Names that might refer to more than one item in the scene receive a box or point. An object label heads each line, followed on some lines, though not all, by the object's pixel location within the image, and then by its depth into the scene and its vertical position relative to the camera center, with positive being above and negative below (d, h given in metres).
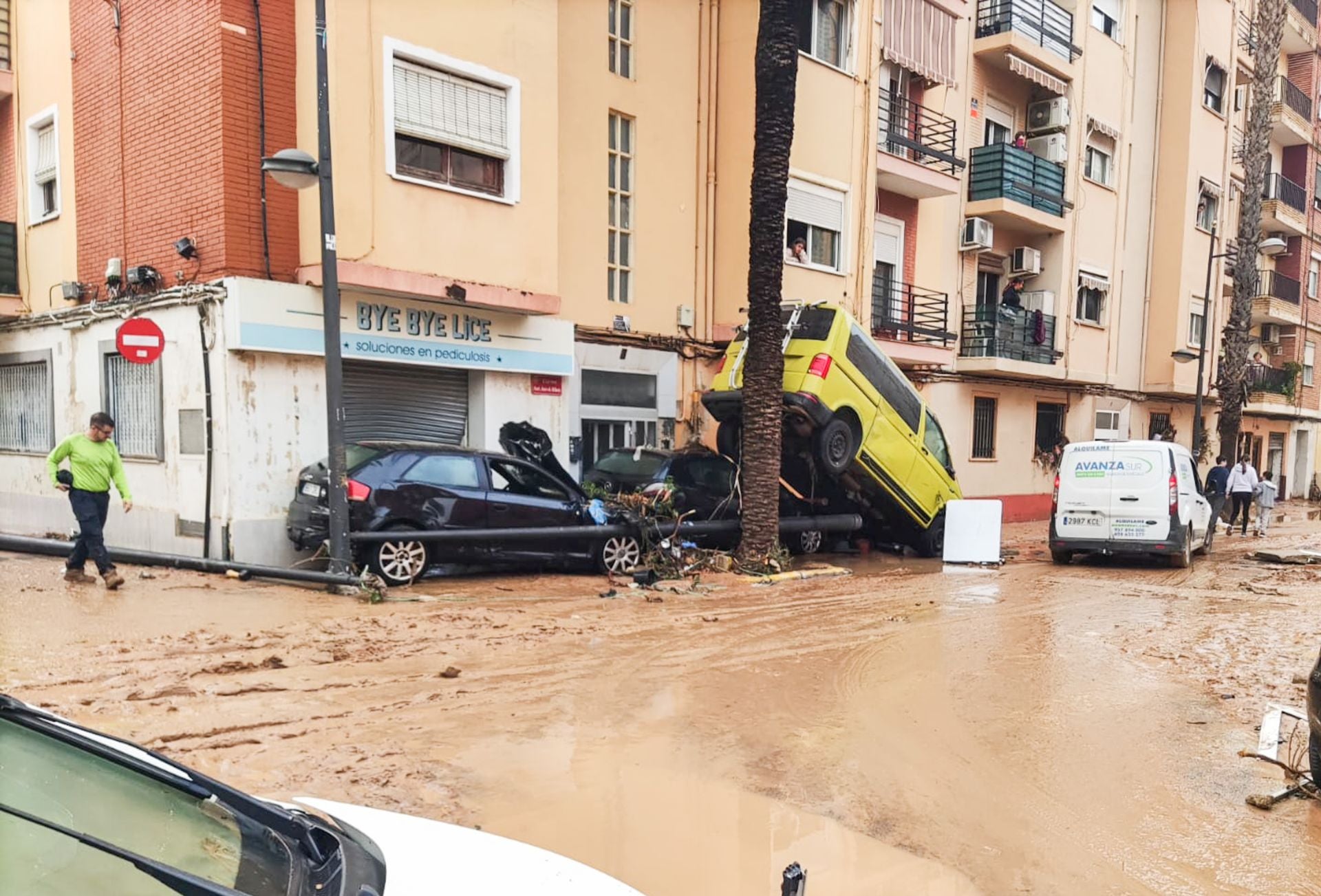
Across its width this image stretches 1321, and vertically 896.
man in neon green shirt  8.49 -0.97
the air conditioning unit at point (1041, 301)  22.36 +2.38
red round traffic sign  9.27 +0.39
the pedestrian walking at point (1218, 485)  18.64 -1.90
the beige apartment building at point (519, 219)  10.62 +2.67
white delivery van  13.02 -1.55
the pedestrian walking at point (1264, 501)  20.00 -2.29
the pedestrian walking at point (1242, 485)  19.72 -1.91
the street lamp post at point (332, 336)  8.94 +0.48
